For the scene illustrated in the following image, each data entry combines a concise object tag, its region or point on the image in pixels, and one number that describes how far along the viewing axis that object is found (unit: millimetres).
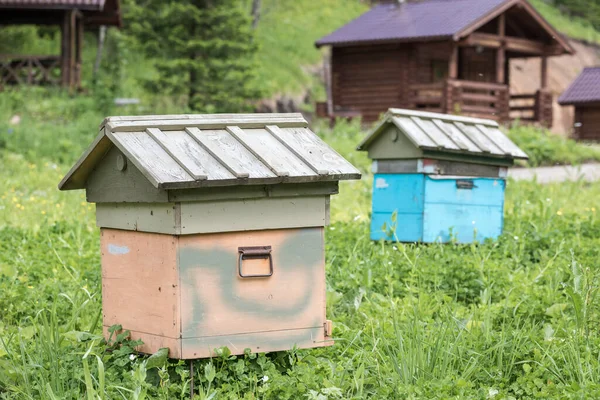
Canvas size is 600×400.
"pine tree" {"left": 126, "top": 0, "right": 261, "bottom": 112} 18594
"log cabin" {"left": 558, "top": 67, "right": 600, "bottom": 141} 25594
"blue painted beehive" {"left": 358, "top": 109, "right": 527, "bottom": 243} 6449
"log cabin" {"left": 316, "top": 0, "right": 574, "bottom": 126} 21688
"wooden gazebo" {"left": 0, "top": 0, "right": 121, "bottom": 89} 19375
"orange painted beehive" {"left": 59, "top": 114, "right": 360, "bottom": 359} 3652
